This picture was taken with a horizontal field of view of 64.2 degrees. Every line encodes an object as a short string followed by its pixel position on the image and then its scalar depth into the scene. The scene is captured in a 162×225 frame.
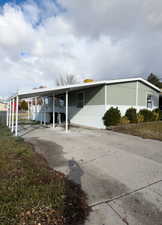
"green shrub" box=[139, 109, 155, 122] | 11.25
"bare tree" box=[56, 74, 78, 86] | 35.19
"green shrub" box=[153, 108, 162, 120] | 12.24
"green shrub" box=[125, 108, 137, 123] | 10.38
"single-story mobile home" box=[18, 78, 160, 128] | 10.05
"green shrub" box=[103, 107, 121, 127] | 9.36
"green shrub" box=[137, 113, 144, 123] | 10.61
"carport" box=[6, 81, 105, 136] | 6.95
